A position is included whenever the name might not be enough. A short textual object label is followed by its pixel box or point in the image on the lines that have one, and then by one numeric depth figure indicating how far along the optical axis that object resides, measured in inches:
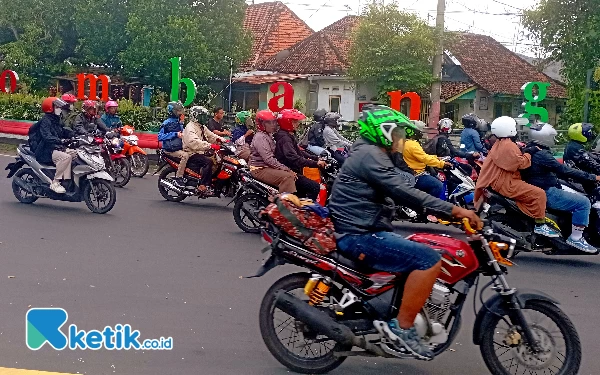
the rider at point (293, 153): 396.5
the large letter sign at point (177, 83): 855.7
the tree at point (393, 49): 1136.8
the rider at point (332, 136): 496.1
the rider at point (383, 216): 183.3
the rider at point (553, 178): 338.0
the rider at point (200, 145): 476.4
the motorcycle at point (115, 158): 569.0
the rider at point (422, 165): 412.2
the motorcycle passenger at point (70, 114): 445.6
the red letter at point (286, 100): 814.5
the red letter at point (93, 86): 990.4
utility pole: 974.5
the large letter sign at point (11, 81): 1111.0
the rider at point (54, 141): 433.4
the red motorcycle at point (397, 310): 183.0
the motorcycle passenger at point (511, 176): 328.8
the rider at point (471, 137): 489.7
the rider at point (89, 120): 568.3
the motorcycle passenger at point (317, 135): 509.0
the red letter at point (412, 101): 826.6
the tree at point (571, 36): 866.1
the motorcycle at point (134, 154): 606.5
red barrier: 912.2
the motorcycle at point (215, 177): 463.2
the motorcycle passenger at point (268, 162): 392.8
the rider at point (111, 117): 637.3
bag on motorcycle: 192.5
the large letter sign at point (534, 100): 733.9
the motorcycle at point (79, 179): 433.4
